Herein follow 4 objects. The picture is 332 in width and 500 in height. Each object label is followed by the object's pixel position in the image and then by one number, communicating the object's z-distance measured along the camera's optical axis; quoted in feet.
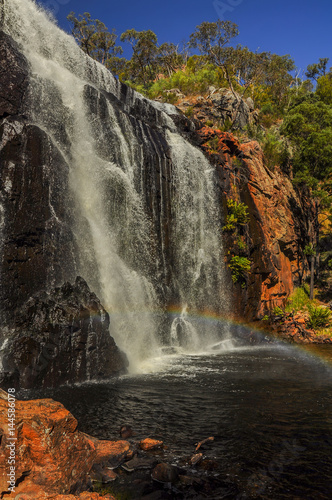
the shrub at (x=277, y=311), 89.93
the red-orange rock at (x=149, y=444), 25.16
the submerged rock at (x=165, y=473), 21.18
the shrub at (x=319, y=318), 84.17
